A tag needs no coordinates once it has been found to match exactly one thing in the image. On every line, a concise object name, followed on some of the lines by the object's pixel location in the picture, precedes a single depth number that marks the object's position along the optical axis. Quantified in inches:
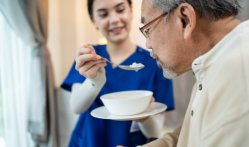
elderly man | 17.6
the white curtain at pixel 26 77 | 61.1
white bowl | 29.7
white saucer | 28.4
